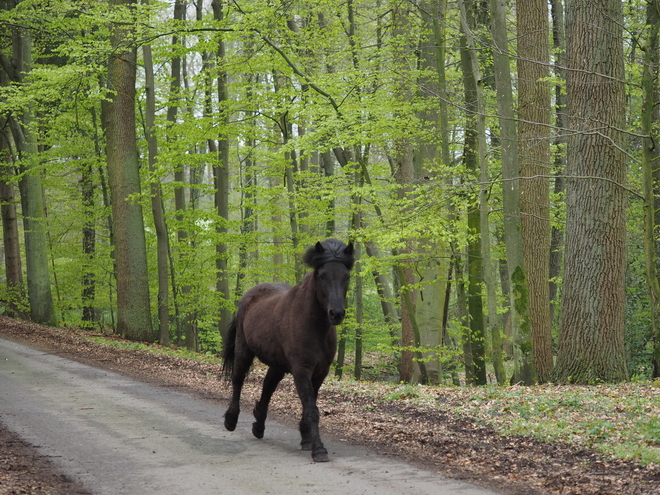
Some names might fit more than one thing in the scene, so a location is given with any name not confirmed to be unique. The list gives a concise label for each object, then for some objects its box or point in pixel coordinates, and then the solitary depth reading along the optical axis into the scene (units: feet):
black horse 41.34
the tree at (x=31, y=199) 135.33
